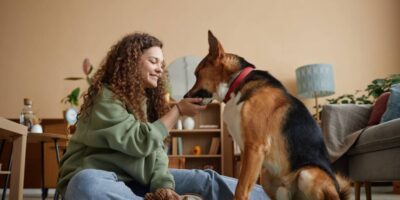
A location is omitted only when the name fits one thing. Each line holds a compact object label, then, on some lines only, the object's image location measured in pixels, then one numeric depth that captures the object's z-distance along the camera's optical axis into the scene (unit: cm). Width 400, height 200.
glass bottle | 395
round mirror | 444
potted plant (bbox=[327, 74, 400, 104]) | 479
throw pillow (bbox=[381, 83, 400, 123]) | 317
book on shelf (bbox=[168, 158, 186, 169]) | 512
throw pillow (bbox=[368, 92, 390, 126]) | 332
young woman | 160
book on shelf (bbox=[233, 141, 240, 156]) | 514
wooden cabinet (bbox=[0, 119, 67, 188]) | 560
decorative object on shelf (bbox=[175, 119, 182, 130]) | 557
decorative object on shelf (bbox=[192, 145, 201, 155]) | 559
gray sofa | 254
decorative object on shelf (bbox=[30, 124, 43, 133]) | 388
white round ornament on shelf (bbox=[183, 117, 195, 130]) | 558
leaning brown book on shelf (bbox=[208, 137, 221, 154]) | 556
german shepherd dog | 158
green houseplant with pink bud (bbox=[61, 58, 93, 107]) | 501
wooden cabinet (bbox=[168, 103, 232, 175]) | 554
